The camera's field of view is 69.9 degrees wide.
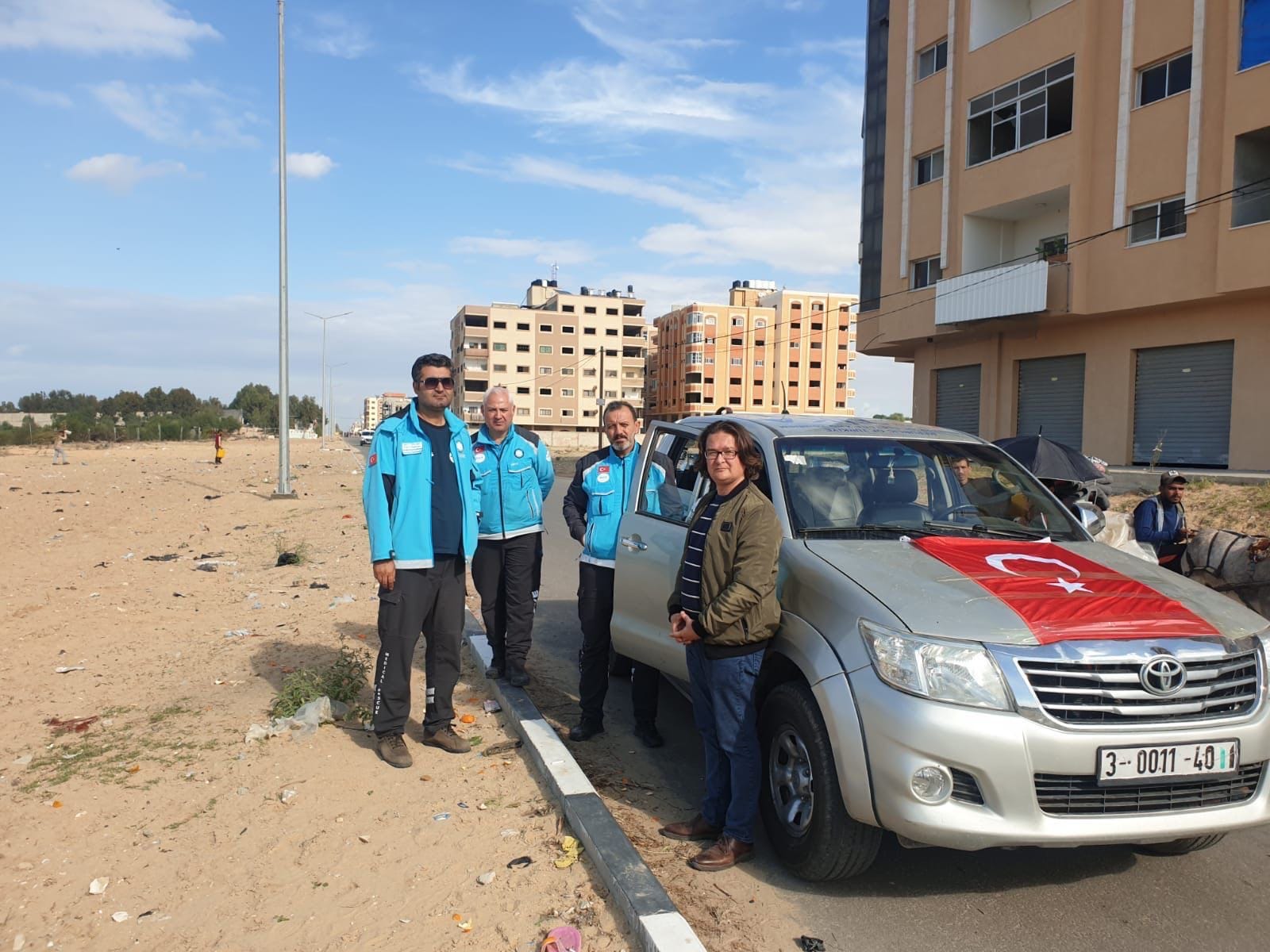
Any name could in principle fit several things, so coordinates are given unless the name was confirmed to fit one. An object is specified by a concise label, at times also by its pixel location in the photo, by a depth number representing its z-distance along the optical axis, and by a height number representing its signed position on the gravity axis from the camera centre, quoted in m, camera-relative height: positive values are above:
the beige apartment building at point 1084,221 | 18.45 +5.46
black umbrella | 9.77 -0.15
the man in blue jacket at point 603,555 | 5.43 -0.70
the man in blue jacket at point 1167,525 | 8.59 -0.73
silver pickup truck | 3.10 -0.92
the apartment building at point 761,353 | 102.75 +10.27
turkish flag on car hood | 3.22 -0.56
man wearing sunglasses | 4.77 -0.57
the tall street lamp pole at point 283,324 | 20.41 +2.51
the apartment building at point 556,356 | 101.62 +9.39
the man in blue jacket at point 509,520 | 5.79 -0.53
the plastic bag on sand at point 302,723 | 5.07 -1.65
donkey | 7.73 -1.02
